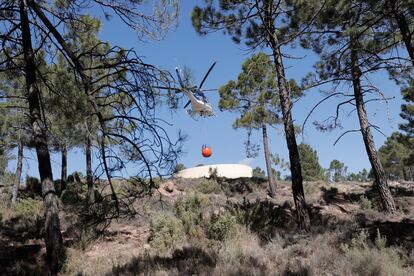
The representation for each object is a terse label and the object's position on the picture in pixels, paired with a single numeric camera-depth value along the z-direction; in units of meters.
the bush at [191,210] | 9.59
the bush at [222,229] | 8.84
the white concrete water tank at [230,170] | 36.94
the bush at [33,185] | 21.41
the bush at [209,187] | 19.70
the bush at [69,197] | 15.99
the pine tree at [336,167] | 74.62
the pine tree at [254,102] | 20.64
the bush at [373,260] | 5.65
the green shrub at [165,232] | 8.62
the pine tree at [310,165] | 51.38
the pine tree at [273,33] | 9.86
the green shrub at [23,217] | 10.67
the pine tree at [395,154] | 40.03
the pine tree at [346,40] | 7.43
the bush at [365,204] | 13.88
